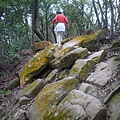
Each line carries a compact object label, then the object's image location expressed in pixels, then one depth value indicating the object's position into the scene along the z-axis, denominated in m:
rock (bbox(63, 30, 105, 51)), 5.06
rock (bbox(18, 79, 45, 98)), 4.18
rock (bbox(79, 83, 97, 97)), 3.19
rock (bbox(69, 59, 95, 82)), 3.76
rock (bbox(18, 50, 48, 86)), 5.03
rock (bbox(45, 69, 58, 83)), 4.45
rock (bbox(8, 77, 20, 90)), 5.17
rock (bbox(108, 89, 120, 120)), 2.63
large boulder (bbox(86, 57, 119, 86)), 3.43
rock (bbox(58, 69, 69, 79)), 4.27
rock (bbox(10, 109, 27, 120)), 3.47
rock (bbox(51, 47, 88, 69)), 4.45
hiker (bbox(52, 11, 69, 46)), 6.42
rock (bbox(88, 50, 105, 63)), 4.16
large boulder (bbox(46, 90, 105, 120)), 2.69
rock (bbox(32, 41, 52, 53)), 6.69
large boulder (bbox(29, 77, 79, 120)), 3.32
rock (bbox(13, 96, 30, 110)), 4.01
